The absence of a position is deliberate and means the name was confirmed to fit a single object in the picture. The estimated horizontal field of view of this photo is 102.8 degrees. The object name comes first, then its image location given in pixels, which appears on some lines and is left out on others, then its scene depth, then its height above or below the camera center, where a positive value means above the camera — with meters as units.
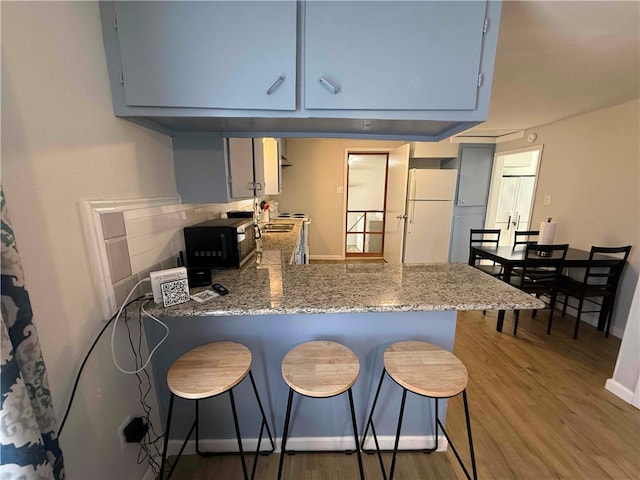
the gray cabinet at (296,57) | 0.97 +0.53
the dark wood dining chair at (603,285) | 2.43 -0.91
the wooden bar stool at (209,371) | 0.95 -0.71
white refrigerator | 4.23 -0.35
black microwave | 1.48 -0.31
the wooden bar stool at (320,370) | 0.98 -0.73
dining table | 2.49 -0.65
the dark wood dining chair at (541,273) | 2.45 -0.79
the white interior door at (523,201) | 4.52 -0.12
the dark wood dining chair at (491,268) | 3.05 -0.93
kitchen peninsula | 1.08 -0.66
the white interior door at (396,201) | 4.18 -0.15
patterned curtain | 0.54 -0.44
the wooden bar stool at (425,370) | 0.99 -0.73
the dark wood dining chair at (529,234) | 3.23 -0.51
